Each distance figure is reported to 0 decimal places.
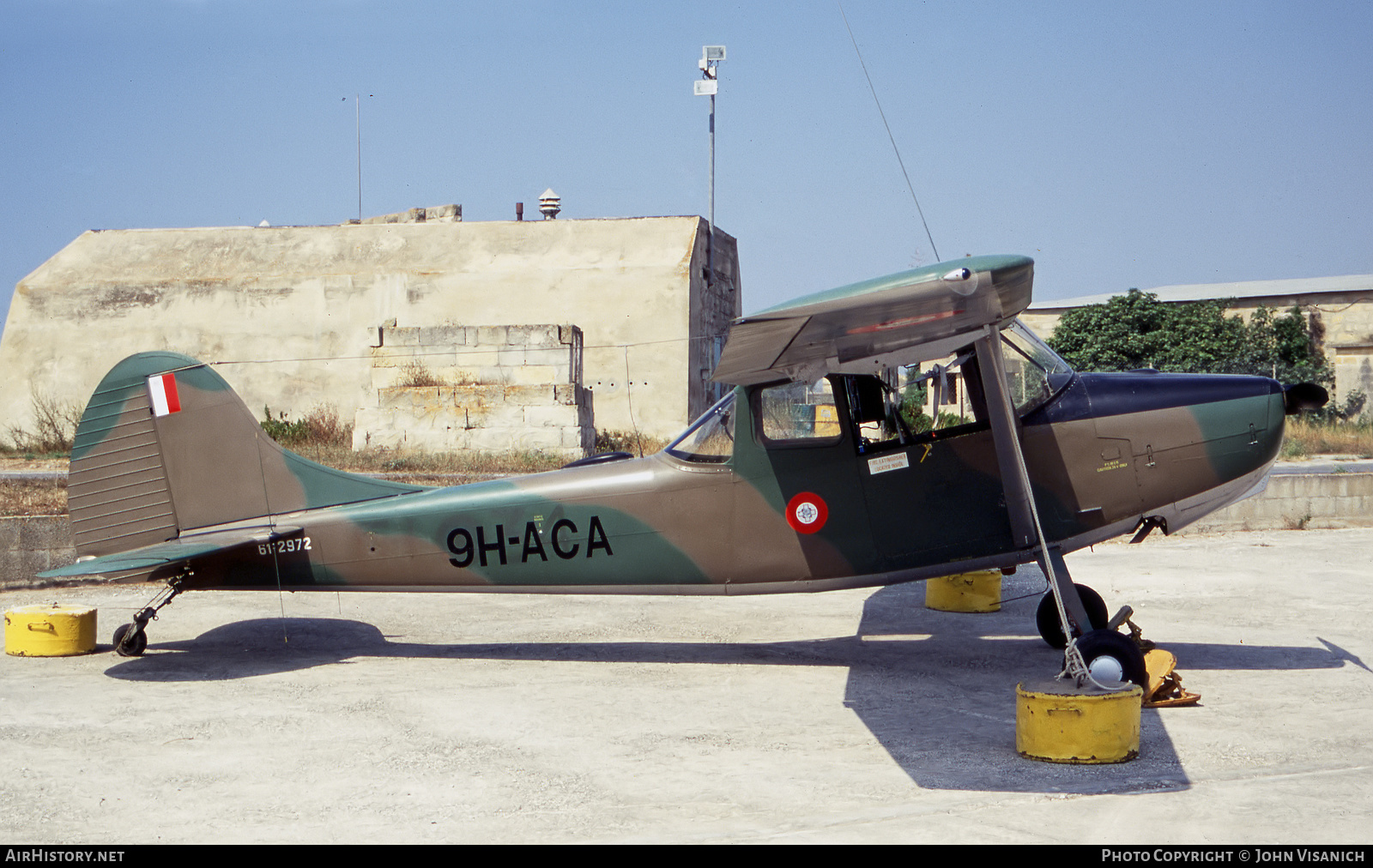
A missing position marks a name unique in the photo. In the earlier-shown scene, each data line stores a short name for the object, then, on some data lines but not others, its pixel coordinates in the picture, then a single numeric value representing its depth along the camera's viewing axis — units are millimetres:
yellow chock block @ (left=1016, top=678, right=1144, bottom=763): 5715
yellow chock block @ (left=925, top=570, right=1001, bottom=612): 10781
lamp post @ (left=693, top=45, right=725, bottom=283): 30047
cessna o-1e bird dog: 7859
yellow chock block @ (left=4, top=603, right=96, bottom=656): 8828
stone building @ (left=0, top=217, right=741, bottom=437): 26062
